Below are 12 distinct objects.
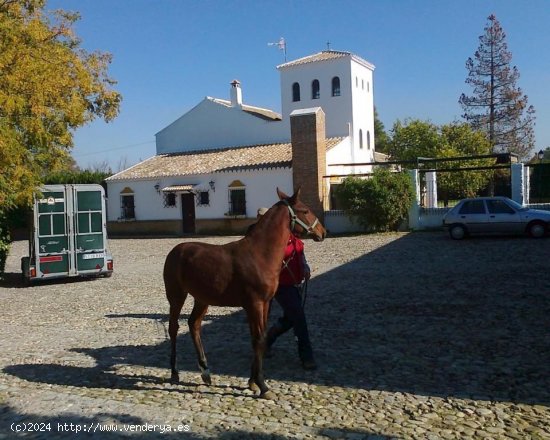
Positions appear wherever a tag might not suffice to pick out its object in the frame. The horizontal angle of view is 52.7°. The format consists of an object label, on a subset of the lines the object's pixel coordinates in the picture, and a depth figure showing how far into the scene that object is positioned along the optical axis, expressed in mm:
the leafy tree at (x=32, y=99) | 11672
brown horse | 5488
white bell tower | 37969
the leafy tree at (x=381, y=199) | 24812
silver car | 19266
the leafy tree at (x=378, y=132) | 61681
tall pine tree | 47406
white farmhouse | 27953
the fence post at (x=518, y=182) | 23250
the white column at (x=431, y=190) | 26297
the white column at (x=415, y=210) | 25375
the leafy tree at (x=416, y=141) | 39875
